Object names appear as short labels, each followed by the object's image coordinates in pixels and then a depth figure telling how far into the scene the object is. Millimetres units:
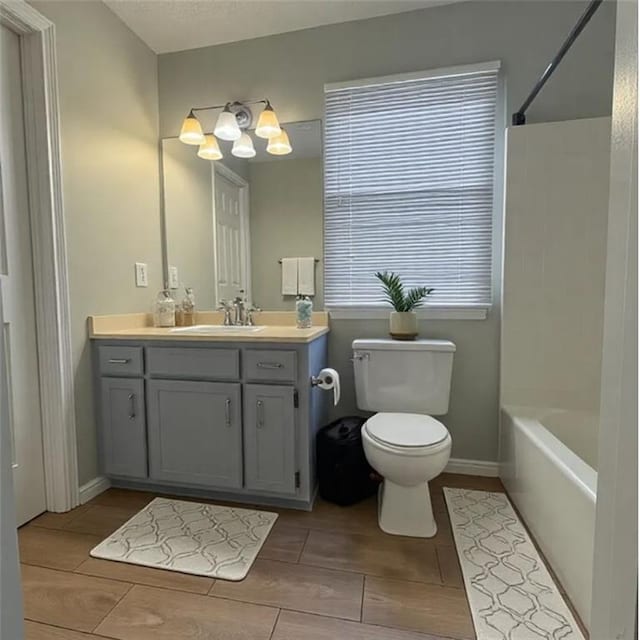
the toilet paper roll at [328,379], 1780
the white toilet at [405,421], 1506
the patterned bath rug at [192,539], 1400
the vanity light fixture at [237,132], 2105
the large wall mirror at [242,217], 2191
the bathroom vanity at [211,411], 1701
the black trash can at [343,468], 1773
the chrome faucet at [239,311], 2244
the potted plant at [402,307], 1980
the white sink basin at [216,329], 1932
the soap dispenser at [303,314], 2039
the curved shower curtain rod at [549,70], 1354
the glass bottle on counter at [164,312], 2244
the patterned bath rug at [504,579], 1118
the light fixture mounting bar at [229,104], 2204
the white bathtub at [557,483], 1158
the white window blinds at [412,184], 2010
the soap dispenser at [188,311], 2346
